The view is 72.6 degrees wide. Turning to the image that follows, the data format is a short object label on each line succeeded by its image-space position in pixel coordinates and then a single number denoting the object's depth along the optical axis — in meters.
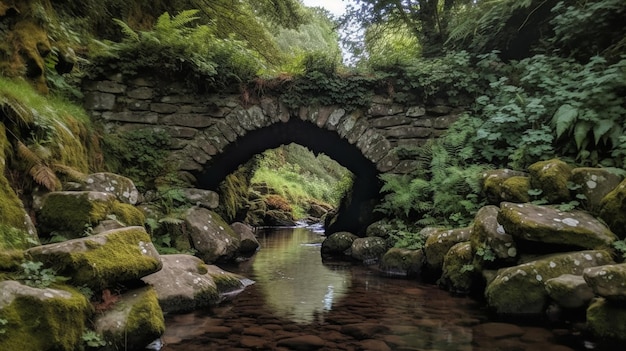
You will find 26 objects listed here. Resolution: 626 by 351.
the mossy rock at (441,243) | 5.94
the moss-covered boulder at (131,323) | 2.98
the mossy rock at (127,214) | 4.57
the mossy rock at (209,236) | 7.12
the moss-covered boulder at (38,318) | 2.39
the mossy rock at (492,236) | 4.77
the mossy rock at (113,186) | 4.83
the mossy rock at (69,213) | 3.95
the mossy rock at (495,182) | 5.85
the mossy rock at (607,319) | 3.34
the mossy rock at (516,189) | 5.45
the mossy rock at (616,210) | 4.38
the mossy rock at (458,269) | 5.28
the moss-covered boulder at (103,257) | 2.96
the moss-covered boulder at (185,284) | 4.32
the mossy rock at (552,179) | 5.12
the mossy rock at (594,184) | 4.82
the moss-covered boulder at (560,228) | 4.36
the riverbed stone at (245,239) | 9.42
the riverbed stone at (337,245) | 9.50
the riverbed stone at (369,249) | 8.24
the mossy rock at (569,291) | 3.81
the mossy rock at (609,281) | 3.21
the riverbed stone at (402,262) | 6.77
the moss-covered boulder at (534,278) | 4.15
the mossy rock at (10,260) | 2.73
